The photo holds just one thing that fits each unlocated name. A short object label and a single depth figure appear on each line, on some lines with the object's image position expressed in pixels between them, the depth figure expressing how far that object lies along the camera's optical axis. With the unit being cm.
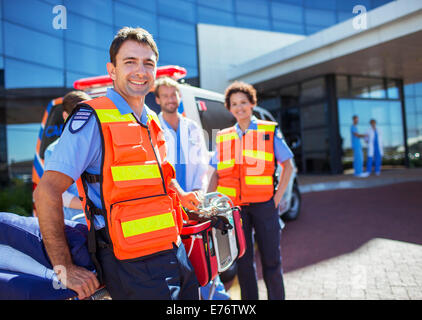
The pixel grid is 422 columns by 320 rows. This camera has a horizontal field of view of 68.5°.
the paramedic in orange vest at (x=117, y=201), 127
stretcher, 123
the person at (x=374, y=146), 1258
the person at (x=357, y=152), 1195
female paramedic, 266
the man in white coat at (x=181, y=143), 280
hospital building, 923
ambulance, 327
